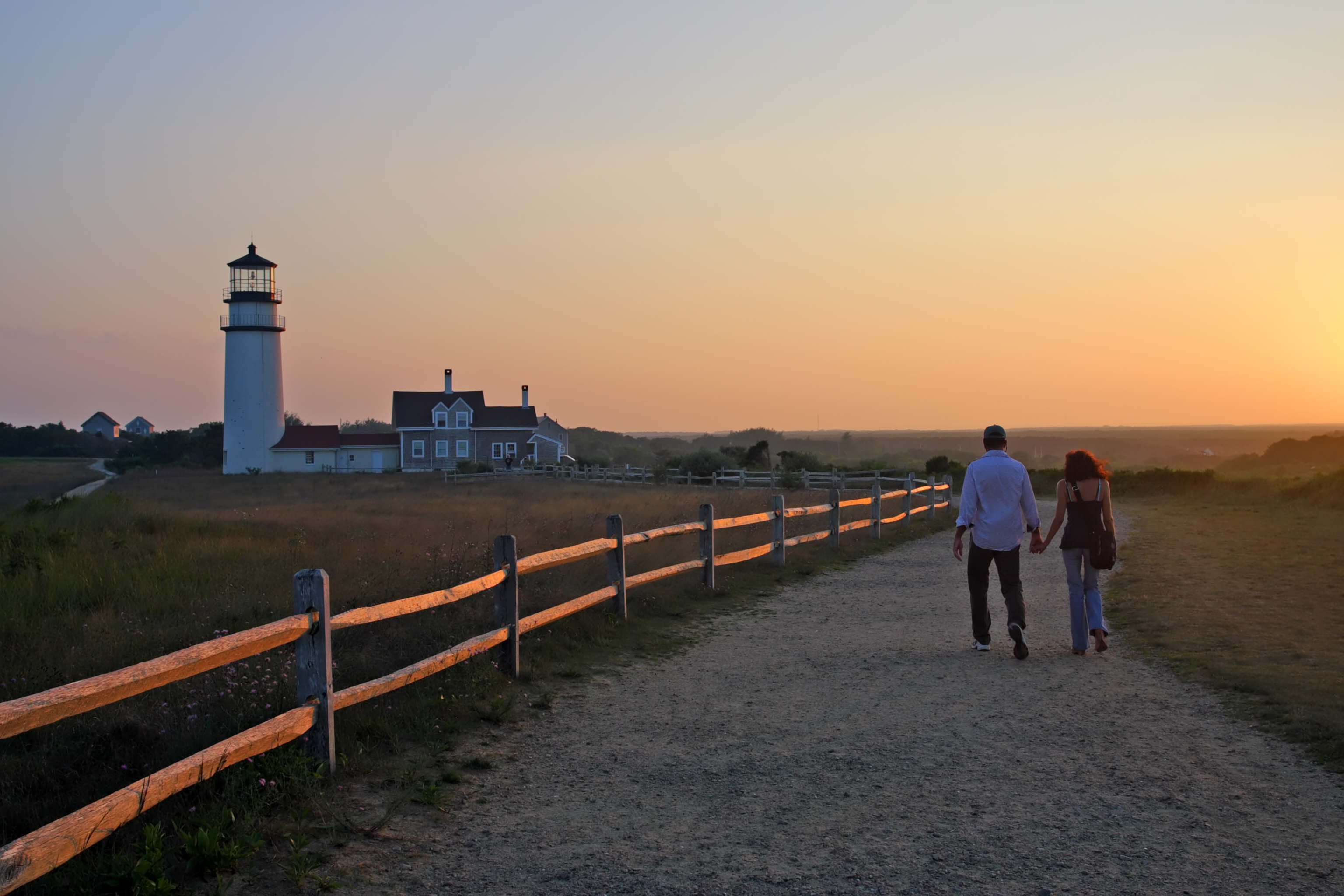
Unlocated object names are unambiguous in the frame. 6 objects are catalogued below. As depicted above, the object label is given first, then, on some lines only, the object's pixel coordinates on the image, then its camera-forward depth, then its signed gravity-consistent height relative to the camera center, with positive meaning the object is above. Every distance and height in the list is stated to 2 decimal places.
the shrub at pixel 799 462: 54.62 -0.75
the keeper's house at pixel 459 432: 70.25 +1.55
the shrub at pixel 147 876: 4.14 -1.67
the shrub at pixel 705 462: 53.09 -0.65
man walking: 8.97 -0.69
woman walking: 8.95 -0.71
